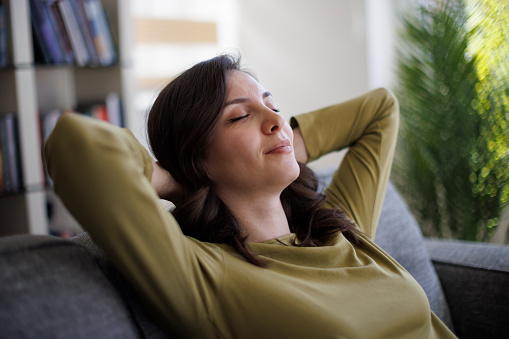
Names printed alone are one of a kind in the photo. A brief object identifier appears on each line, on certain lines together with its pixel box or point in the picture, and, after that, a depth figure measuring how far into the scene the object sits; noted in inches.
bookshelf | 88.7
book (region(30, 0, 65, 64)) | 92.0
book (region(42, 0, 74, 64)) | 93.7
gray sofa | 27.6
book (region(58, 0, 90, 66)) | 94.3
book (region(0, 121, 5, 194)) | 88.3
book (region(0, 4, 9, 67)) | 88.0
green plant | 90.0
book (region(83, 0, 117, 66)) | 97.3
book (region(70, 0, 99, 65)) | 95.9
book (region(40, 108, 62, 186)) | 93.1
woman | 29.8
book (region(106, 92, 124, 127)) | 102.0
